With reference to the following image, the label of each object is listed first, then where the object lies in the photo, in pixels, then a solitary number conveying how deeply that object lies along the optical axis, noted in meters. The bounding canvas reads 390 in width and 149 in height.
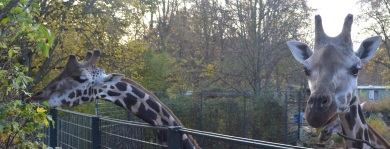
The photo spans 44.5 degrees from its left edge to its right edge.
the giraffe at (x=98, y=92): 5.64
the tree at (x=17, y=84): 3.29
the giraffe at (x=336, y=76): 3.47
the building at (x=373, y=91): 38.19
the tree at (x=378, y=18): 24.03
